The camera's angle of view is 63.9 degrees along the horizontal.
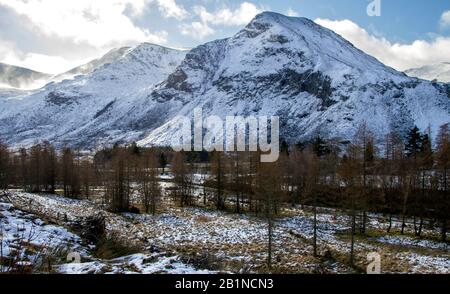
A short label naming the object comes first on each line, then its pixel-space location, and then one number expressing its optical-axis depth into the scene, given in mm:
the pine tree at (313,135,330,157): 86656
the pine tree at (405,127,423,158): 79038
